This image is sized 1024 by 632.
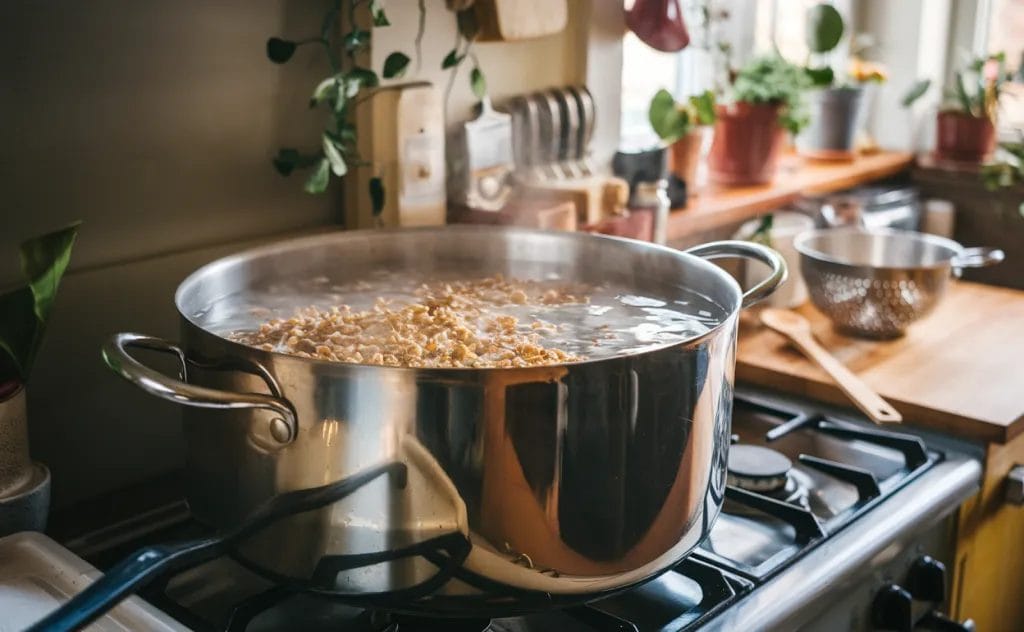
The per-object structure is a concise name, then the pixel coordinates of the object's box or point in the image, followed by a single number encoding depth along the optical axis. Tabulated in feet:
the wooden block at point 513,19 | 5.00
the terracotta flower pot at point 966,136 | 8.67
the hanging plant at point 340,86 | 4.40
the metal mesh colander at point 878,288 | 5.99
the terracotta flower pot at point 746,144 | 7.33
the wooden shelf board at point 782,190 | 6.63
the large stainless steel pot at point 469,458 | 2.74
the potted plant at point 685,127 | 6.45
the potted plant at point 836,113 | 8.30
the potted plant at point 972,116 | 8.64
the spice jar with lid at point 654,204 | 5.77
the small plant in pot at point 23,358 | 3.43
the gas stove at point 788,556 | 3.48
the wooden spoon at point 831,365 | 4.90
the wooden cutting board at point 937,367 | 5.06
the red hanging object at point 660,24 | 5.75
